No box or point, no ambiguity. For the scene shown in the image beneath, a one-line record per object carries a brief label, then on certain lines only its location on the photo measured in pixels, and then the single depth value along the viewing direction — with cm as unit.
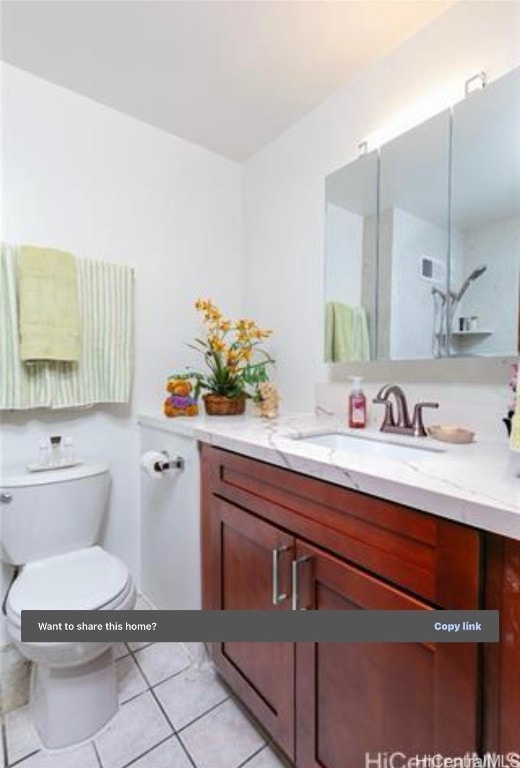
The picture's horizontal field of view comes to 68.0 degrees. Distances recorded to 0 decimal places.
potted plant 167
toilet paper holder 141
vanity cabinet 62
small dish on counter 107
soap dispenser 136
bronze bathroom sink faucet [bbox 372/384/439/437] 119
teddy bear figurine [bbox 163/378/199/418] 163
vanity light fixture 113
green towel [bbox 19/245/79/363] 135
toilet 108
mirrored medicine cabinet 107
